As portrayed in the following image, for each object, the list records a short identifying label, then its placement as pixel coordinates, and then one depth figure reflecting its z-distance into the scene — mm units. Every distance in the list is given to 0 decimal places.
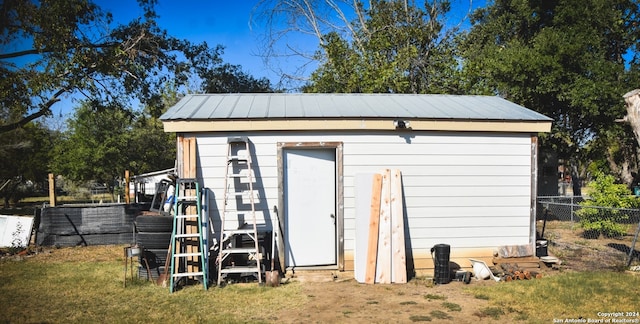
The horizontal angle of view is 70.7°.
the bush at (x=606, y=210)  12586
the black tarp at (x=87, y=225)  12188
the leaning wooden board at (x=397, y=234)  7988
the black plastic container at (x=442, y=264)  7871
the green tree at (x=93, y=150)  31828
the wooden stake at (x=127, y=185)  15906
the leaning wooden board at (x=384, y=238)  7945
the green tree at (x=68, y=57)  12698
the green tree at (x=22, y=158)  26980
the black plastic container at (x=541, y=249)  9031
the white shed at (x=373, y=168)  8227
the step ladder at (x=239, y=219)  7727
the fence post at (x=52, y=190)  13030
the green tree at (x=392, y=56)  18453
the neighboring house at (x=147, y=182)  21375
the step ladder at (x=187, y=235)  7531
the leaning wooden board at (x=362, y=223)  8023
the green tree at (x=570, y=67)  16219
